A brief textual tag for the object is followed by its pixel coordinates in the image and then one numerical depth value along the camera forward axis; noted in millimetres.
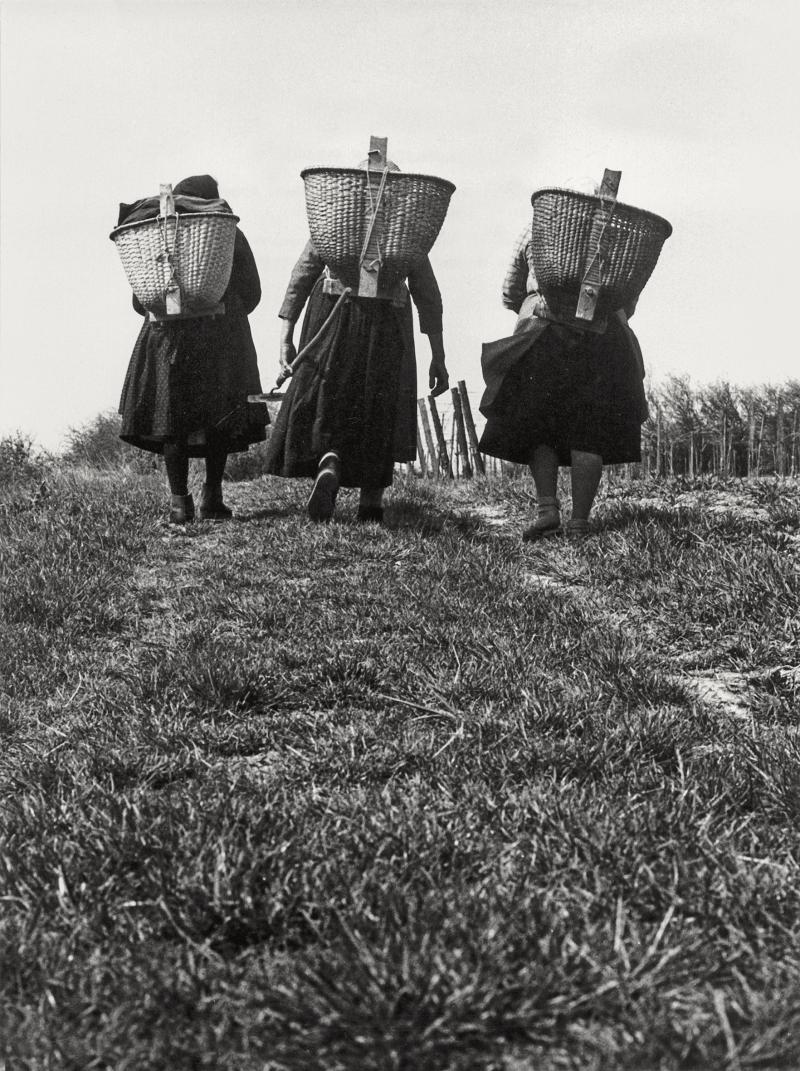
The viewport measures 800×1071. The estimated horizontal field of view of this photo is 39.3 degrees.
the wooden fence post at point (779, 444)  26797
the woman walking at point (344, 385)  6734
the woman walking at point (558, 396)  6238
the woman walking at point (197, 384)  7148
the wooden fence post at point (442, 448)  16344
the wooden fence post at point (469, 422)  15812
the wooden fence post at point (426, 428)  17109
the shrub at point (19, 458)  14055
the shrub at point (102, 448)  16986
